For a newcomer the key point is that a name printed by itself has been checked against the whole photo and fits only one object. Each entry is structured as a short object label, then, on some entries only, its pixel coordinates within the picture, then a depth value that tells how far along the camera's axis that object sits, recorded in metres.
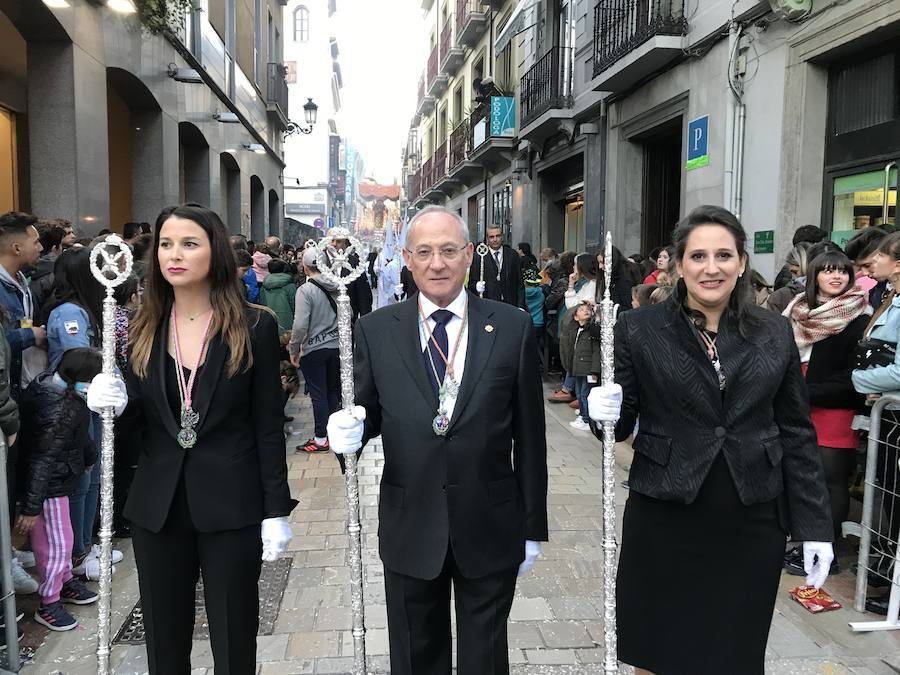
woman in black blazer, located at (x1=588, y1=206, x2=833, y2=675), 2.53
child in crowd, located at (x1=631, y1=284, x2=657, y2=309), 6.27
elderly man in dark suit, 2.36
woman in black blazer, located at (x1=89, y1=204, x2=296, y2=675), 2.49
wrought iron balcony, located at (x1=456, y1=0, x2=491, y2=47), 22.48
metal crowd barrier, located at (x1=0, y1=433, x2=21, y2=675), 3.25
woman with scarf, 4.16
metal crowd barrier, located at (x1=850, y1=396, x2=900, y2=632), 3.72
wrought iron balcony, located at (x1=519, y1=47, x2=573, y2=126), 15.35
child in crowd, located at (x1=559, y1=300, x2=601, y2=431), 7.32
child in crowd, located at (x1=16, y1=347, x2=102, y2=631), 3.69
